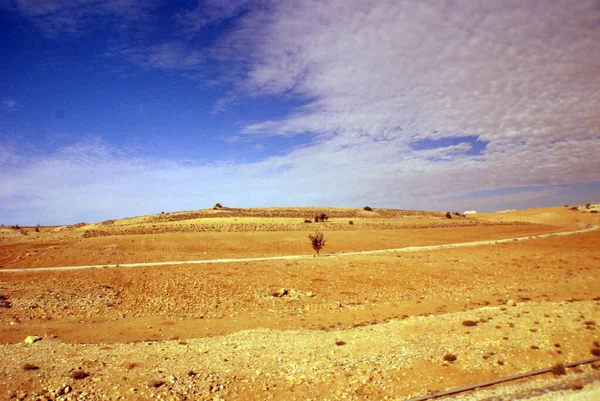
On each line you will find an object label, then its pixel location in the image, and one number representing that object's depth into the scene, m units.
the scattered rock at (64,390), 9.16
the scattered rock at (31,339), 13.39
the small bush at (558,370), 10.76
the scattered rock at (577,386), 9.99
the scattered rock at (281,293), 21.42
